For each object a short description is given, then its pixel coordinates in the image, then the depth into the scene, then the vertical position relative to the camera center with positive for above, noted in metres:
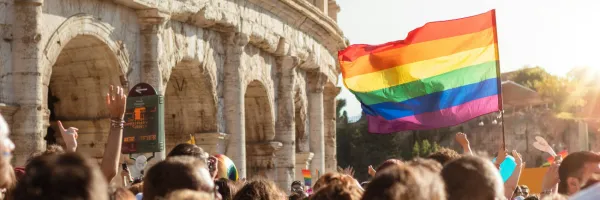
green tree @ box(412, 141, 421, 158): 68.00 -0.73
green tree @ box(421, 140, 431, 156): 68.25 -0.63
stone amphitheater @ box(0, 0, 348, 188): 15.30 +1.29
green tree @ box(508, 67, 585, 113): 80.62 +3.31
